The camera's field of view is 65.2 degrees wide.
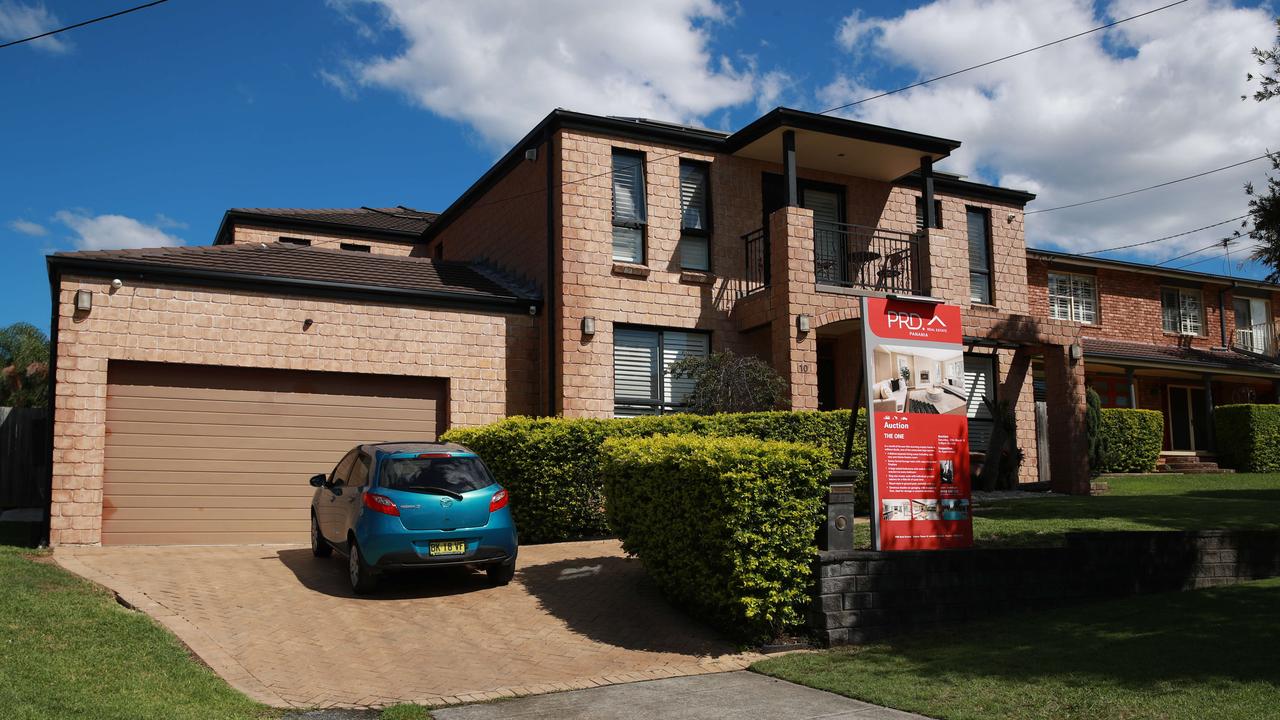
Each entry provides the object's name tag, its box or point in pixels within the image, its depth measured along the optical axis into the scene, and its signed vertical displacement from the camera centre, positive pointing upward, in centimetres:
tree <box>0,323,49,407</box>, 3114 +270
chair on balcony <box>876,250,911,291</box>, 1883 +327
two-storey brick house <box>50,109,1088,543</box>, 1405 +212
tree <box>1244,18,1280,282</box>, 1157 +259
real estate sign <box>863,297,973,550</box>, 993 +19
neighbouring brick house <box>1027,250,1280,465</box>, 2752 +328
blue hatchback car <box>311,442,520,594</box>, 1030 -69
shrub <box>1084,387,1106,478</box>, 2098 +17
